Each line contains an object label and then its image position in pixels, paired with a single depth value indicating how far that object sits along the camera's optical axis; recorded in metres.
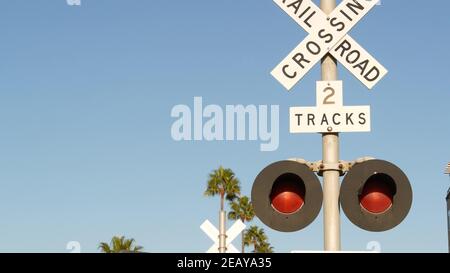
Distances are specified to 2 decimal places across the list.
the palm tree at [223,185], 74.44
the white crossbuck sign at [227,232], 15.12
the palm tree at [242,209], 77.75
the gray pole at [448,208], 59.24
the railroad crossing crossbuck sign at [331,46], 6.86
